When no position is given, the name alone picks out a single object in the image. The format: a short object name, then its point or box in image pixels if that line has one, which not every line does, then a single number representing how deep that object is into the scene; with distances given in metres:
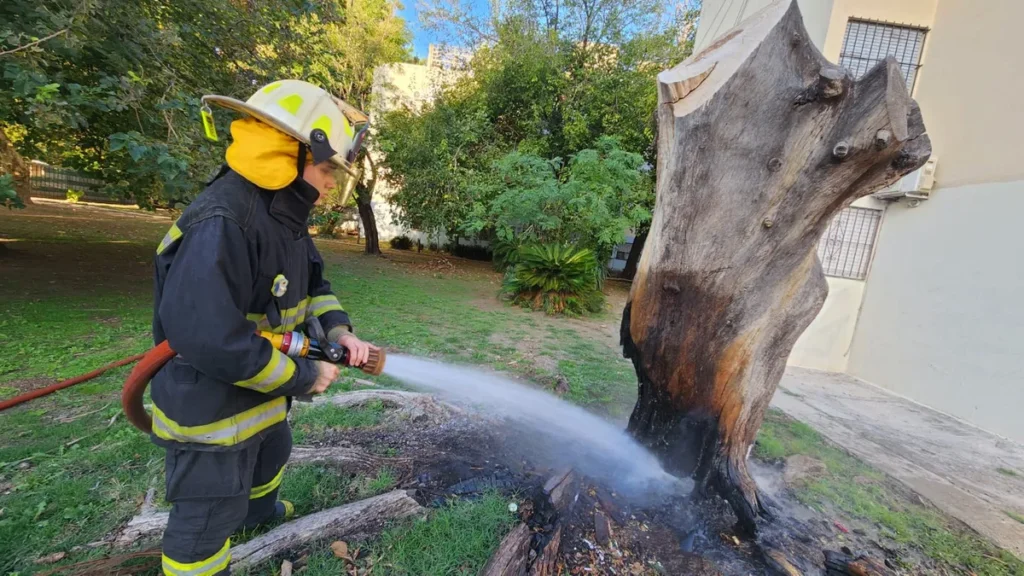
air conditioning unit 5.79
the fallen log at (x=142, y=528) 1.92
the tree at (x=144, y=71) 3.56
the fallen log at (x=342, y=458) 2.60
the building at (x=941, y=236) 4.91
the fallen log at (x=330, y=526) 1.84
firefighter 1.27
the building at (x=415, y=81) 12.62
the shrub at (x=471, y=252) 17.64
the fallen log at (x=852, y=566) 2.06
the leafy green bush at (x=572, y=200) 7.80
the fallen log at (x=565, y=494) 2.34
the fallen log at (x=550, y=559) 1.94
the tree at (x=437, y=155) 11.27
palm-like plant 8.48
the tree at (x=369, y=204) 12.73
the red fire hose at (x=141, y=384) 1.43
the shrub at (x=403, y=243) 18.17
